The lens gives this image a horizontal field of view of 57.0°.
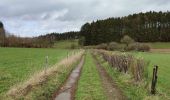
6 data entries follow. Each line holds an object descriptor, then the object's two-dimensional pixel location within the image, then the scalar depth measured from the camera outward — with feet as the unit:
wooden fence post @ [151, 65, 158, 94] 25.68
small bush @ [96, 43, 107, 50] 220.04
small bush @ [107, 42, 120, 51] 206.13
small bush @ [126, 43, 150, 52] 194.43
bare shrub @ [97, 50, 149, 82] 32.08
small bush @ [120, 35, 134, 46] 228.54
